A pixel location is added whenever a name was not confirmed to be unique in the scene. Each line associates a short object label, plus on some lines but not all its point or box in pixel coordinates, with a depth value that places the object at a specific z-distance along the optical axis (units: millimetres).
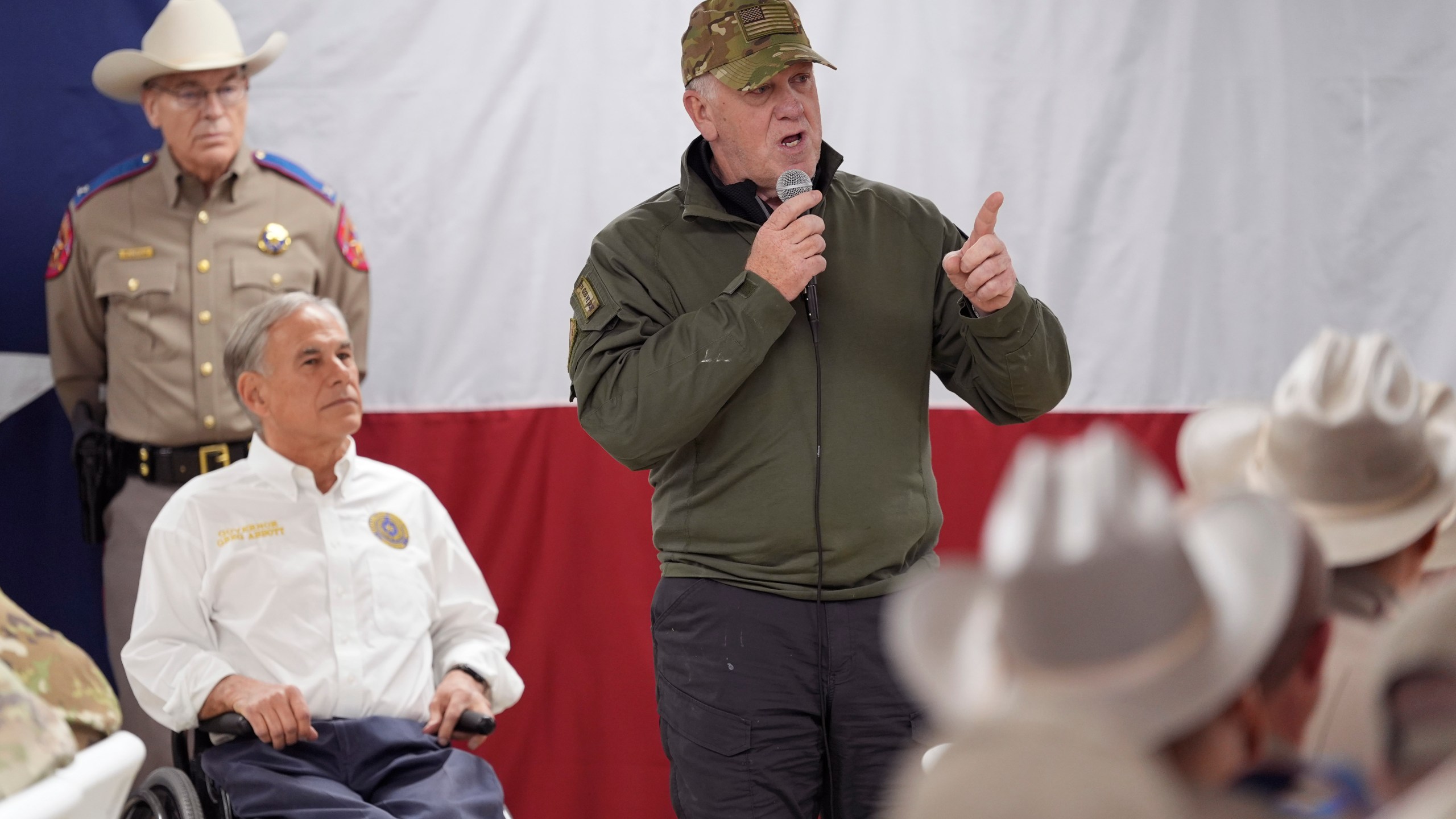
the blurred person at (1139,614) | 4107
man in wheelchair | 11666
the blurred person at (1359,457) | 5753
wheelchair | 11585
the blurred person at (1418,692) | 4360
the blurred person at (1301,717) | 4414
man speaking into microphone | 11374
